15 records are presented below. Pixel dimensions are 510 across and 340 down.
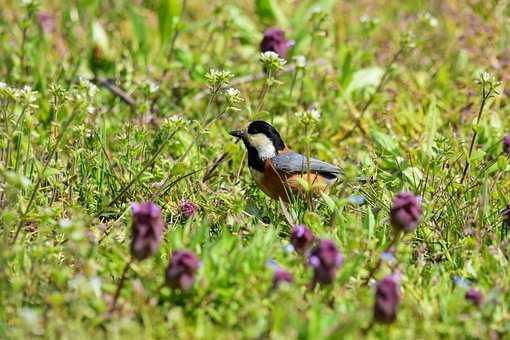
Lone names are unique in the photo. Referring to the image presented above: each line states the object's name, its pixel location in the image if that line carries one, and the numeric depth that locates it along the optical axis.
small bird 8.01
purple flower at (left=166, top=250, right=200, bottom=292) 5.27
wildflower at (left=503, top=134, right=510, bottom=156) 7.41
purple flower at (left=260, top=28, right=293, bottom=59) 9.92
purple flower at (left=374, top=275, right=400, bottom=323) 5.06
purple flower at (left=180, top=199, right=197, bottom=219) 7.29
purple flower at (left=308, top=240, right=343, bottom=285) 5.32
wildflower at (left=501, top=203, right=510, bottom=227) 6.49
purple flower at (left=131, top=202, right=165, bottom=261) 5.33
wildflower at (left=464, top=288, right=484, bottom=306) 5.42
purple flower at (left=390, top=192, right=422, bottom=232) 5.61
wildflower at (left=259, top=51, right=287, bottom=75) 7.66
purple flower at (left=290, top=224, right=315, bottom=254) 5.93
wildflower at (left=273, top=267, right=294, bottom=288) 5.34
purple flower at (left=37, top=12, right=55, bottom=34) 11.13
